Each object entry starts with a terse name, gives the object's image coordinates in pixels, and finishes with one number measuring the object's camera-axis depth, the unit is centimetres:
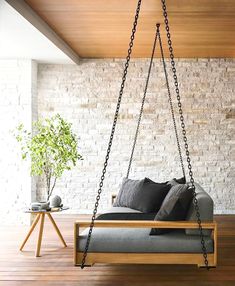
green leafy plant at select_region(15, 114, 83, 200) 588
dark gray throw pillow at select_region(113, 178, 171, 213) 556
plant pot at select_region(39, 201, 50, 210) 564
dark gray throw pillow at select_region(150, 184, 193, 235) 436
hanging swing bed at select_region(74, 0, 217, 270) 418
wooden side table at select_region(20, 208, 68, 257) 545
